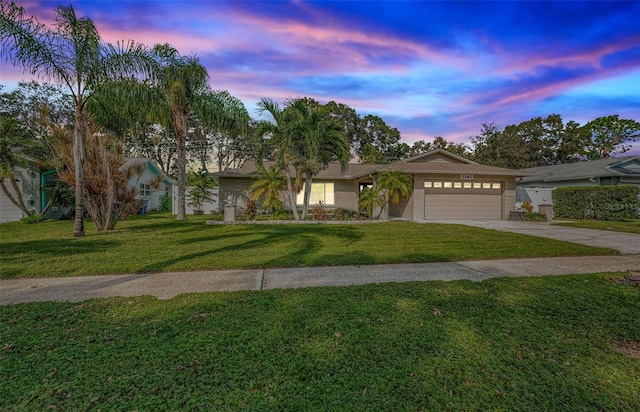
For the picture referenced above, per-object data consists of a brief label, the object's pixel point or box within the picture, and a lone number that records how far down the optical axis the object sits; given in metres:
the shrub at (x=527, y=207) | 16.60
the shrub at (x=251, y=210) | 13.68
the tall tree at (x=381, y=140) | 37.06
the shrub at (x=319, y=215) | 13.28
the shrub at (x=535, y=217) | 14.88
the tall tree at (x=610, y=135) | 35.25
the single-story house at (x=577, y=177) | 17.47
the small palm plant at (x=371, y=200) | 13.90
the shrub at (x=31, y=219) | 12.61
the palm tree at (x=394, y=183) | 13.55
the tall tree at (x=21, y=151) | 11.78
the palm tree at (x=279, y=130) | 11.71
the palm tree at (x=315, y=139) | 11.79
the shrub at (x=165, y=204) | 23.91
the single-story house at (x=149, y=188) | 20.87
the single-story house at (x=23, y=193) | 13.28
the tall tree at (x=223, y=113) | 14.19
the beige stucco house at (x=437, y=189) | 15.06
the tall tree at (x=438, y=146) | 38.25
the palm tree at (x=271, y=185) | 13.19
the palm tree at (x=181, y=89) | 13.04
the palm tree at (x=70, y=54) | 7.97
